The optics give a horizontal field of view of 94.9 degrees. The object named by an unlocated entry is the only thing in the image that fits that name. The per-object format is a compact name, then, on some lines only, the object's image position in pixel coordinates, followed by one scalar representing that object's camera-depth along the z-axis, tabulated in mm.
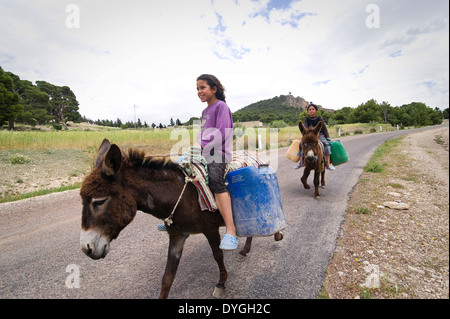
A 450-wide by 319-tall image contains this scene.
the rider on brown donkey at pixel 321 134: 6691
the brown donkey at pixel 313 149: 5926
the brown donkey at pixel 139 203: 1838
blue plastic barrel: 2475
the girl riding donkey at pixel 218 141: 2338
